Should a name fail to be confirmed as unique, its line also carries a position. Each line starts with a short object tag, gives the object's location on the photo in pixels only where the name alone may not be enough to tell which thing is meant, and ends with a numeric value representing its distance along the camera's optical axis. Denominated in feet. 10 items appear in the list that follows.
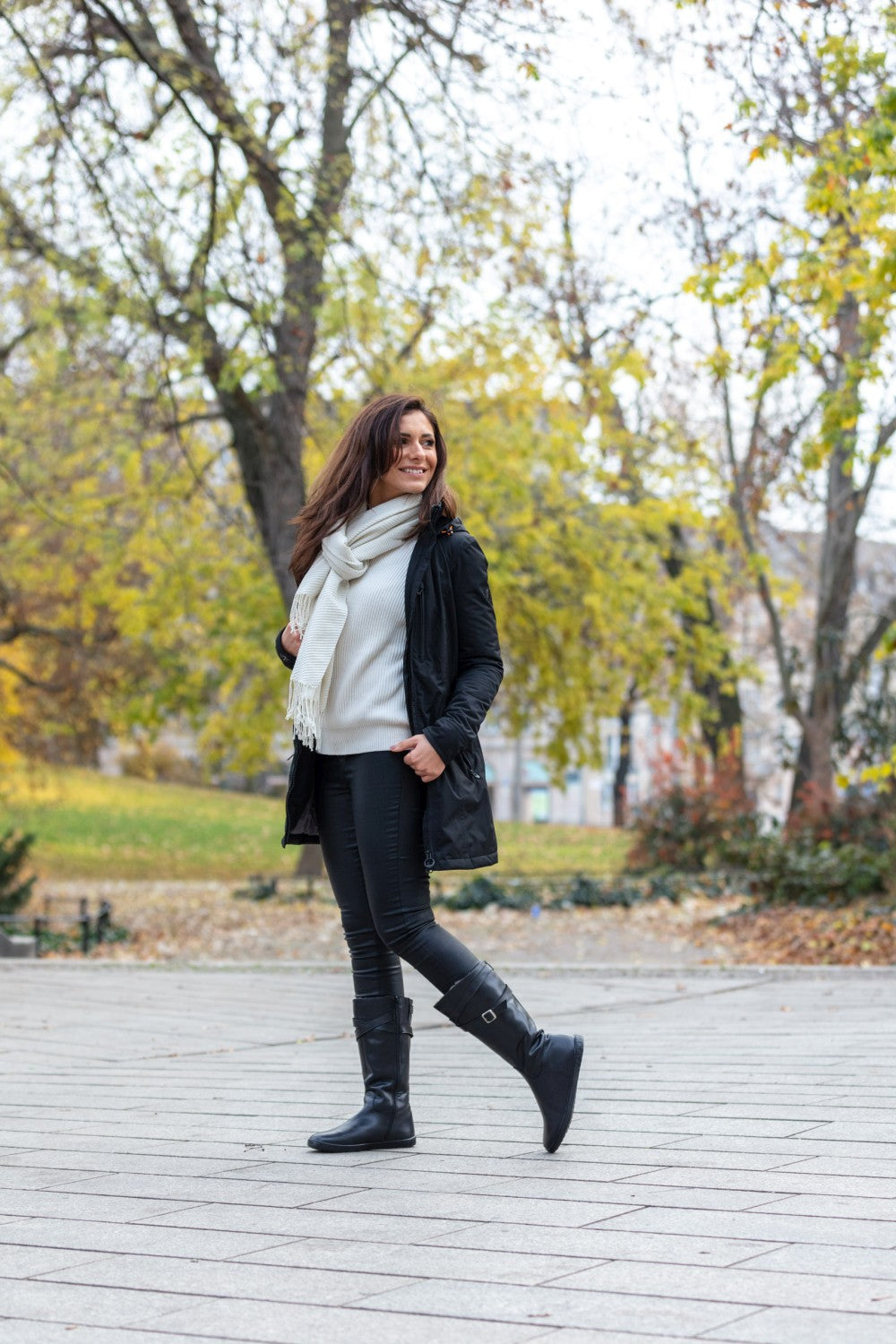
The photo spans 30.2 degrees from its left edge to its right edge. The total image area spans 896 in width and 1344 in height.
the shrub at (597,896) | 57.67
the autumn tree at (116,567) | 61.62
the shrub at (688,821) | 68.13
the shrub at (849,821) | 50.24
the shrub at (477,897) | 57.26
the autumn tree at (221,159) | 37.91
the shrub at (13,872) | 54.08
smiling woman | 13.84
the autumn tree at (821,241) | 30.09
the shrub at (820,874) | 44.62
